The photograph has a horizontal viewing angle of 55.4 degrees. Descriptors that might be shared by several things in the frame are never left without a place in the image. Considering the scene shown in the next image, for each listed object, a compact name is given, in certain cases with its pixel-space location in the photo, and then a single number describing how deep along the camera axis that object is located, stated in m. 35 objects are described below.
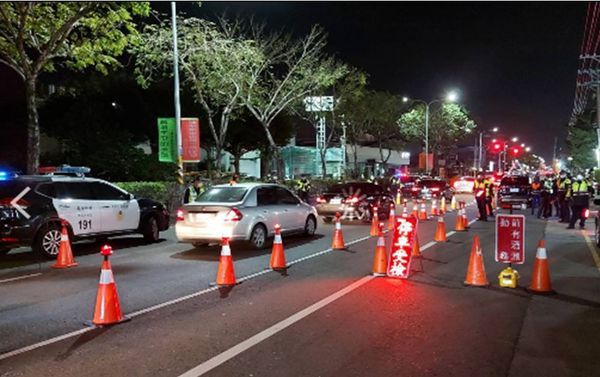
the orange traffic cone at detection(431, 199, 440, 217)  23.78
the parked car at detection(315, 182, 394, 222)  19.70
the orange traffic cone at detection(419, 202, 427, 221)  21.58
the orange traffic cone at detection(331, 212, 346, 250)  13.17
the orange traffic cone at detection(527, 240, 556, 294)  8.37
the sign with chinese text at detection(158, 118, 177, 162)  22.41
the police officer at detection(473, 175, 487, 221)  20.81
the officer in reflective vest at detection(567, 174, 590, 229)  17.07
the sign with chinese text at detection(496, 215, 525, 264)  9.01
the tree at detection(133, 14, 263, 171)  23.94
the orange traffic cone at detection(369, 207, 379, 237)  15.99
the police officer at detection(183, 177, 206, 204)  17.89
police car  11.63
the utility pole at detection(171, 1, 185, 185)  20.31
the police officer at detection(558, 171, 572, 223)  19.64
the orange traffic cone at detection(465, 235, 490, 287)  8.87
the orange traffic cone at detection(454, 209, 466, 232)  17.38
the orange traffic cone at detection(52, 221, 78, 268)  11.11
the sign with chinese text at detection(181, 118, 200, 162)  22.77
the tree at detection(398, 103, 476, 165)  55.03
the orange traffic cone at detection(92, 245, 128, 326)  6.91
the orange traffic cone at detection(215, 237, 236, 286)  9.05
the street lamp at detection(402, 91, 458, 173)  47.44
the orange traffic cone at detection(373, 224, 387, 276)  9.80
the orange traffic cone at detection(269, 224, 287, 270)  10.54
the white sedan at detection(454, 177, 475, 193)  44.69
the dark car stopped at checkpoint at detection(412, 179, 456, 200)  32.44
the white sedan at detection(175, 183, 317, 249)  12.26
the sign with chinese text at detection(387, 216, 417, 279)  9.50
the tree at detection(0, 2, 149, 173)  16.20
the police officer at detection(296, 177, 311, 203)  26.00
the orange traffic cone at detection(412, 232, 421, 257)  11.73
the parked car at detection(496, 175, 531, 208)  26.84
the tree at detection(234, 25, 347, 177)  27.38
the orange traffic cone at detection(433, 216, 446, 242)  14.57
